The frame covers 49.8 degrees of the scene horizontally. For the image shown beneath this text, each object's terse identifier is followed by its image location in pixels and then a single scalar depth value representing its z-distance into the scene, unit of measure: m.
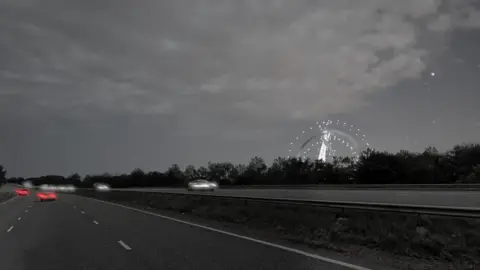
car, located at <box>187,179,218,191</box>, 58.72
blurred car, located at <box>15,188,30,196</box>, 100.29
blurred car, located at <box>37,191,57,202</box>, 63.94
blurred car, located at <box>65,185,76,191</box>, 122.56
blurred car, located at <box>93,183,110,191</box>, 90.69
